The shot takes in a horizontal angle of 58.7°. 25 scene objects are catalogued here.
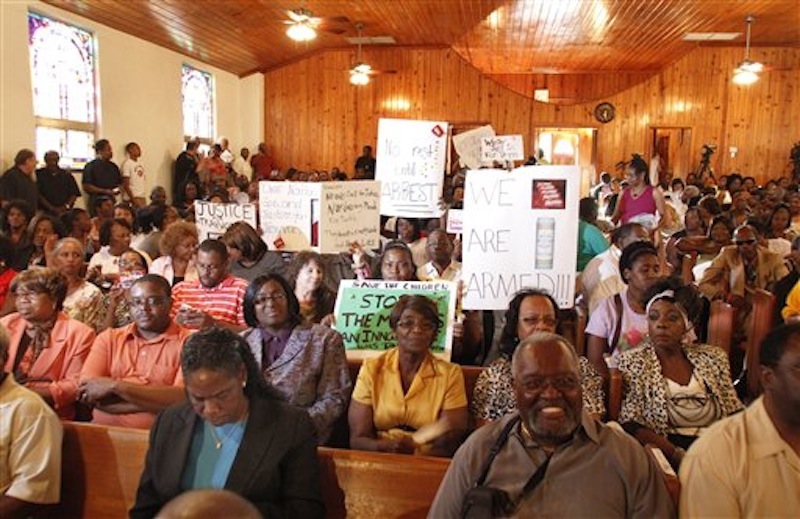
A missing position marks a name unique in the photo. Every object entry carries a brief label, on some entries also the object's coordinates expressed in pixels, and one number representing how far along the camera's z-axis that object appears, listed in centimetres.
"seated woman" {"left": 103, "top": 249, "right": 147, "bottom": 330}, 406
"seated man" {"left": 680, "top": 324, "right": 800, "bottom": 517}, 184
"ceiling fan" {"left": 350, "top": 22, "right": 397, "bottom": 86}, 1316
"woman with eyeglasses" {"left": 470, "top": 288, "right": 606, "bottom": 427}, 282
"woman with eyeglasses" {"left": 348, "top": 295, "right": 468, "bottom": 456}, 289
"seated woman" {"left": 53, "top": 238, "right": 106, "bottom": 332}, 413
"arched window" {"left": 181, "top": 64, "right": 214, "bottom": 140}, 1325
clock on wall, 1591
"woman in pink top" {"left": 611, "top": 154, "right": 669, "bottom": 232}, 680
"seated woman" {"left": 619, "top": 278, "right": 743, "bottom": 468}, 286
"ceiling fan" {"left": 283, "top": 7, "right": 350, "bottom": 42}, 942
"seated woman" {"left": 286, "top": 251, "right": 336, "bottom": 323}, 409
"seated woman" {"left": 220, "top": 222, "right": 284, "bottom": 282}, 494
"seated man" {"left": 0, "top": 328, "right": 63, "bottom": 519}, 238
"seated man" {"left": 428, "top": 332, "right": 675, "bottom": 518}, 192
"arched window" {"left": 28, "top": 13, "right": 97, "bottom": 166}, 898
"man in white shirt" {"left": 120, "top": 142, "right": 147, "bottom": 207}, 1073
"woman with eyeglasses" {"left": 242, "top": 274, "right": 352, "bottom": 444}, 312
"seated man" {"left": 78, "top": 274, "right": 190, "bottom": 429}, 297
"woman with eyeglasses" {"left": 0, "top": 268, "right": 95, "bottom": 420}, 314
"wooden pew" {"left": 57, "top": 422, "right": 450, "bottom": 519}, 245
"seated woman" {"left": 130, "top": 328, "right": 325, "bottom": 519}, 221
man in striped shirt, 419
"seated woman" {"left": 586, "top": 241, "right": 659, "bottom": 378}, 360
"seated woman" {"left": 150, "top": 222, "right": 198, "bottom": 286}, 511
